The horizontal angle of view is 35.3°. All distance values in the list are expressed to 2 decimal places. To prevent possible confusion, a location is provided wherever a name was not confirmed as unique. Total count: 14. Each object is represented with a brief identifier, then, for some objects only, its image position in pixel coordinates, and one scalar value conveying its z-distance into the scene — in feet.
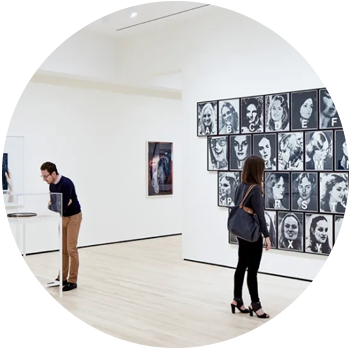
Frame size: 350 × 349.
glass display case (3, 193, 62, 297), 18.99
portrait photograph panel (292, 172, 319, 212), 22.69
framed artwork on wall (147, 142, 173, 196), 36.42
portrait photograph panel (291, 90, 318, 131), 22.54
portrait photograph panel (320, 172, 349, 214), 21.83
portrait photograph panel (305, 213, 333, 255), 22.34
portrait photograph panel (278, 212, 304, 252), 23.22
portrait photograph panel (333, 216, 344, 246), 22.07
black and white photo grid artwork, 22.09
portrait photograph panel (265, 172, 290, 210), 23.58
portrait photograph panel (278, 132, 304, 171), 23.07
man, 20.74
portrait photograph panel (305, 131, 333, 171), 22.12
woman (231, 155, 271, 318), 16.58
